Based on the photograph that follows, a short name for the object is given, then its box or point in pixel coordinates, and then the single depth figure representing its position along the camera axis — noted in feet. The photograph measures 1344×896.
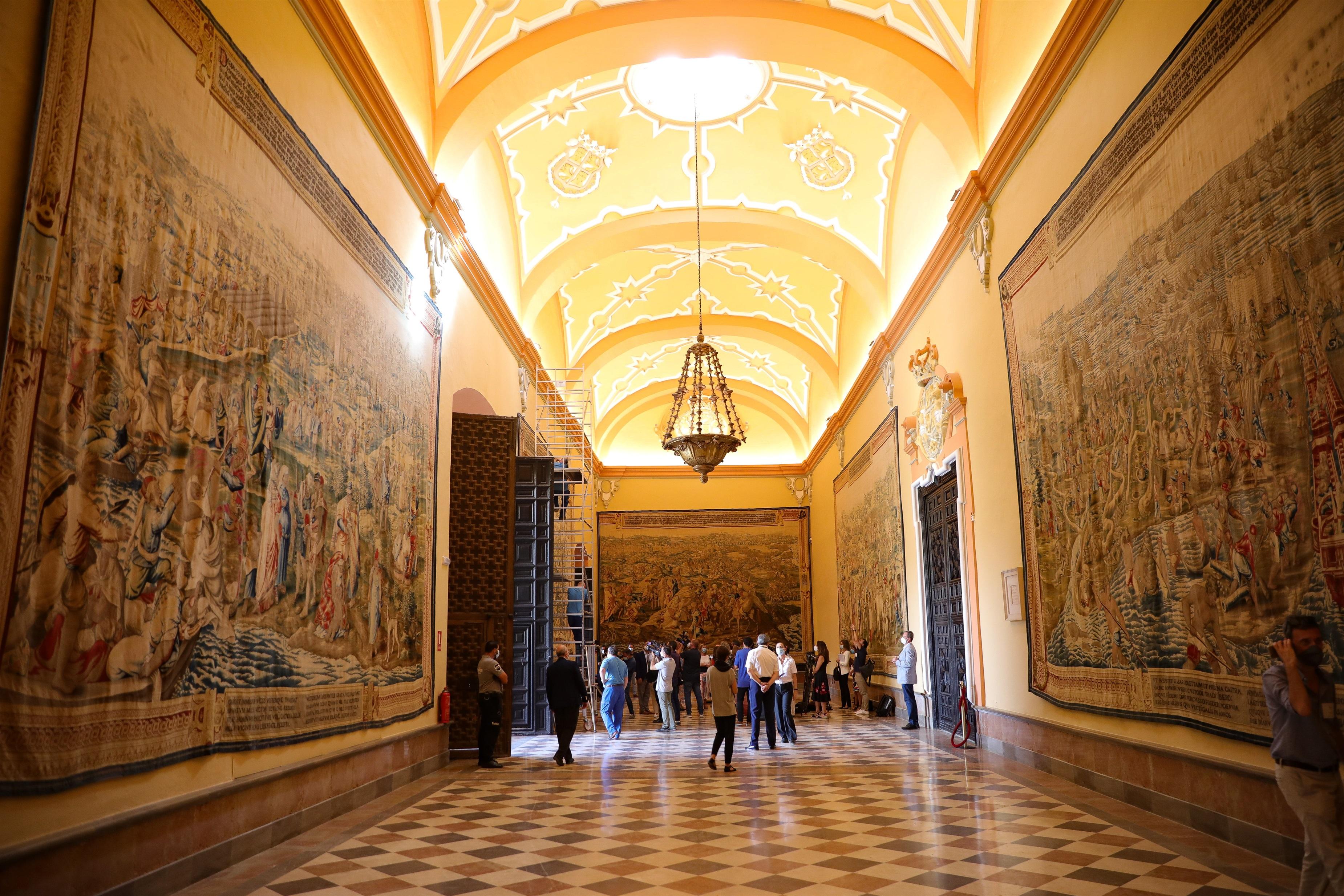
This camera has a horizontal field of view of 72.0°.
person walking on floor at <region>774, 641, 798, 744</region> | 44.04
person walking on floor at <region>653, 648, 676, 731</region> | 52.85
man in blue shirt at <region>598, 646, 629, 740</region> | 49.03
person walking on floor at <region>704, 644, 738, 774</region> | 34.71
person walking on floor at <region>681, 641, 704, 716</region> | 58.95
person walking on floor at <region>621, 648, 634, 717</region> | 64.54
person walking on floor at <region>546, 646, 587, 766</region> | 37.09
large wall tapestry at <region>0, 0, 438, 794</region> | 13.98
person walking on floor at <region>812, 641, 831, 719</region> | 58.18
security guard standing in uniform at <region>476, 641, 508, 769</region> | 37.11
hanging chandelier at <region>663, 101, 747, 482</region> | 47.37
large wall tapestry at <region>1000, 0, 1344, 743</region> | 16.35
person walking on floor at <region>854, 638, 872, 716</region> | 58.80
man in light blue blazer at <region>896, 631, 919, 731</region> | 48.55
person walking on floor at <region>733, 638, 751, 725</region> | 45.73
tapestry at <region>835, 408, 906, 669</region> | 55.47
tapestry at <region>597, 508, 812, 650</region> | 94.27
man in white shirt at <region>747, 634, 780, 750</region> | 38.93
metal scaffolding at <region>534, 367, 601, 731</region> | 56.29
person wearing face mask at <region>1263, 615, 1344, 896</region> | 13.89
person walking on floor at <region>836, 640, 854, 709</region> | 62.69
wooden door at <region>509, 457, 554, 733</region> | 45.37
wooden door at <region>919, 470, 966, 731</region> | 43.19
